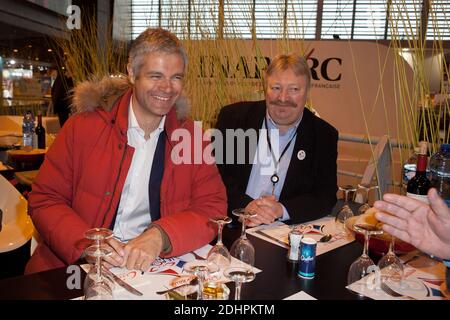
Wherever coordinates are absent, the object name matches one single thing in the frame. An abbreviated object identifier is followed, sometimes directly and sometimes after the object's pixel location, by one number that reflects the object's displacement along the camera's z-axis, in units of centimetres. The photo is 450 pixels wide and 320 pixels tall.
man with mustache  214
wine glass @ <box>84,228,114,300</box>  104
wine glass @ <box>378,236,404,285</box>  126
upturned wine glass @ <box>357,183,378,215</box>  163
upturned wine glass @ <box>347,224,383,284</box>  124
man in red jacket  148
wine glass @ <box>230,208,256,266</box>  132
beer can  125
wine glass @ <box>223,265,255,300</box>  102
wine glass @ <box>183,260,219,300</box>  97
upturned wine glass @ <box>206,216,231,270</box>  128
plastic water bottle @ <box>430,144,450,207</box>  163
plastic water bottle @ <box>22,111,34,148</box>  364
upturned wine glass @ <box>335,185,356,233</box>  171
